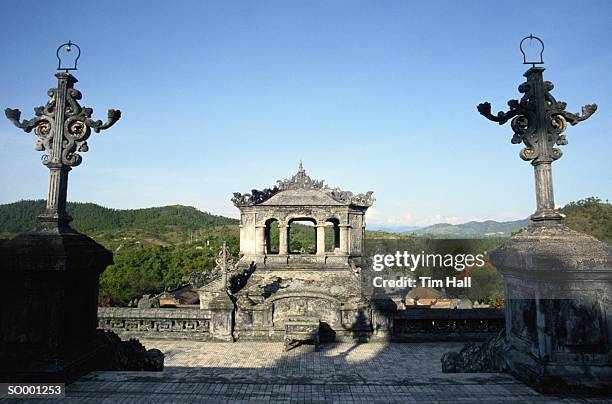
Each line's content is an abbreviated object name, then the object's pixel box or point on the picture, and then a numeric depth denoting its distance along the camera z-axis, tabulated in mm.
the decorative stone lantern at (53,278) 4496
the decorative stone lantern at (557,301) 4355
